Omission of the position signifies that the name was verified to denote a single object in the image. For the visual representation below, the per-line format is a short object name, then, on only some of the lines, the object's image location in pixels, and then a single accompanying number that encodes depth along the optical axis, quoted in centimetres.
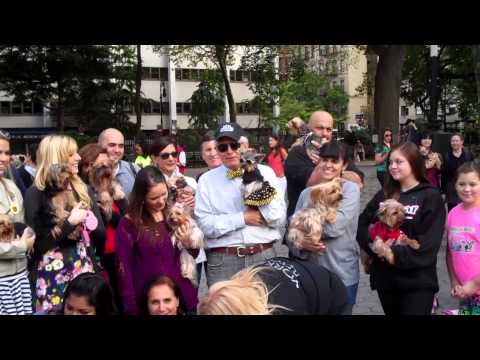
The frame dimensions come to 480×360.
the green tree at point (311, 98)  6009
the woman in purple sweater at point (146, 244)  399
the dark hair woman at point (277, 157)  966
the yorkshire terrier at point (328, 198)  431
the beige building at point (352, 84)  8356
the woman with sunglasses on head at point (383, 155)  1041
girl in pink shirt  421
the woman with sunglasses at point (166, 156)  556
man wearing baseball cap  433
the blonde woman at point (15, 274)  408
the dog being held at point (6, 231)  411
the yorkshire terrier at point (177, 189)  472
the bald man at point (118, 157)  556
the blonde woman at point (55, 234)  421
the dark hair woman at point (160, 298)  353
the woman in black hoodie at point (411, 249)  407
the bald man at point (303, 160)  542
